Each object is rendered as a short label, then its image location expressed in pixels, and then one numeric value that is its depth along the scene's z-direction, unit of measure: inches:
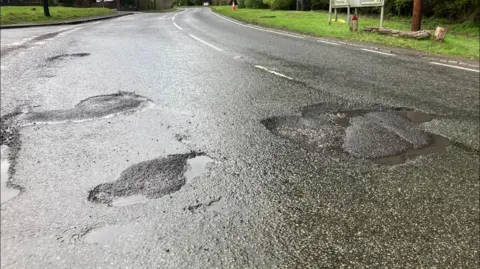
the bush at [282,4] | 1152.6
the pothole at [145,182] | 115.2
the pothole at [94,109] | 185.5
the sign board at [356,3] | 531.6
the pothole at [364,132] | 146.8
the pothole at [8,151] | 119.2
